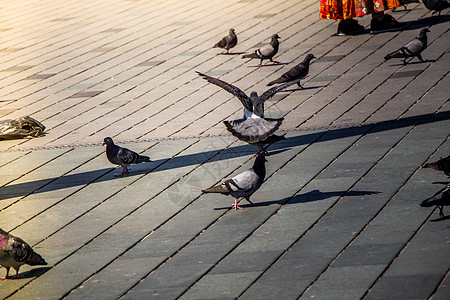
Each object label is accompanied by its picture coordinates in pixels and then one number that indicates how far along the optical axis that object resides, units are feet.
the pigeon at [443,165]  42.42
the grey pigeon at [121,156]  51.65
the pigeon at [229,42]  87.66
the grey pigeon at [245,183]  43.01
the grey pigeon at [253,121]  51.29
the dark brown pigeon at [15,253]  36.65
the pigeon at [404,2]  105.60
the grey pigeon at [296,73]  70.28
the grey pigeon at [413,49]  74.08
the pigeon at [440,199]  36.94
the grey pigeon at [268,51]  81.35
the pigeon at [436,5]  95.96
